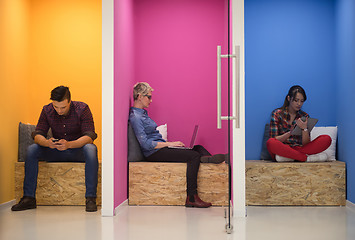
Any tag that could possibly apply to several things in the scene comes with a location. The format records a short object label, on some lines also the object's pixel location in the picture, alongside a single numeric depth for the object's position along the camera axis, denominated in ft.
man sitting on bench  13.91
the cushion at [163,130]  17.03
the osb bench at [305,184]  14.43
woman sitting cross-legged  14.93
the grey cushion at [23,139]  15.25
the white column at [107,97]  13.09
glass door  17.62
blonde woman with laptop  14.40
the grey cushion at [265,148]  16.68
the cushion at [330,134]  15.83
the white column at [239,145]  12.78
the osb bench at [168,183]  14.65
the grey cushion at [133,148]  15.10
